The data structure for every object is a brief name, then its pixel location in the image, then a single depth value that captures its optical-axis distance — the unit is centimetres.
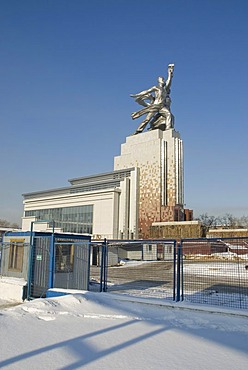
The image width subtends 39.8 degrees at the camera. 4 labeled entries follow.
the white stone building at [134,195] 5772
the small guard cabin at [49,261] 1401
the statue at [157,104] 6612
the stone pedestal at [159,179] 5759
